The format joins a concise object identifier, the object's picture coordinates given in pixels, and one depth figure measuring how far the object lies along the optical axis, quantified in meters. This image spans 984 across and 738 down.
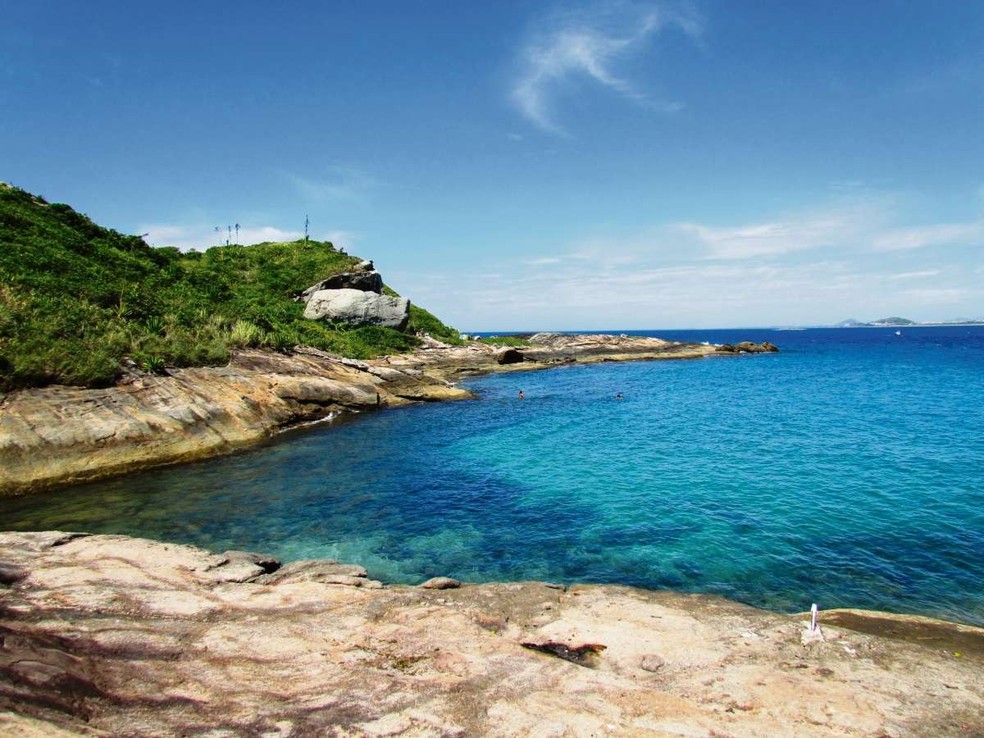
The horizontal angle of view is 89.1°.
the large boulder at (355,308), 63.12
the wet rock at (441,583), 12.79
